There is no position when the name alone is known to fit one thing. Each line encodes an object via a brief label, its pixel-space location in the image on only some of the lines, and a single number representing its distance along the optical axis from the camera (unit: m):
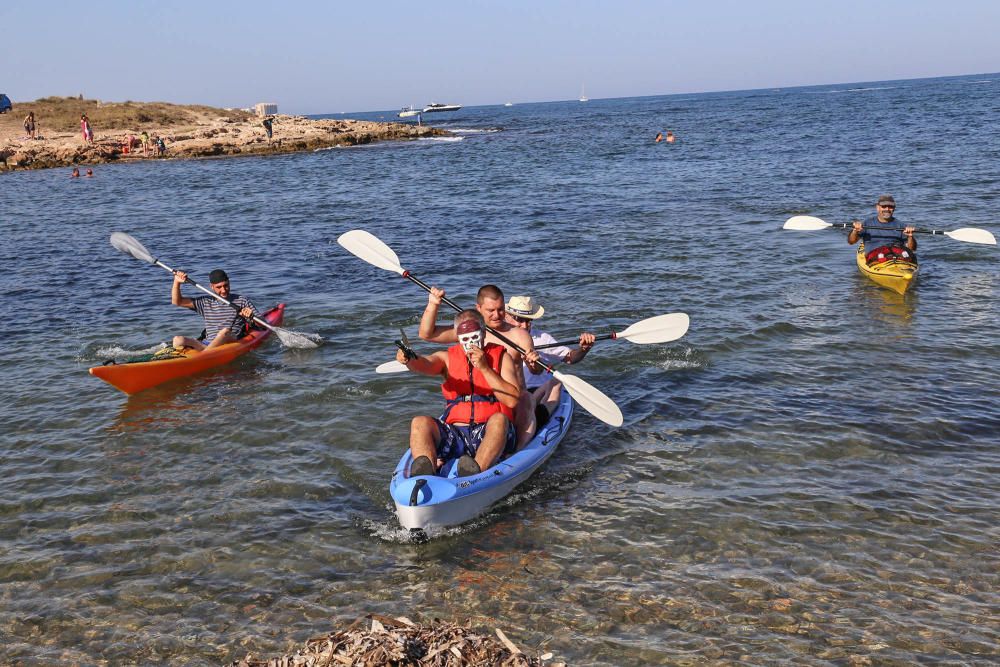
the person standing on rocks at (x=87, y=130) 47.50
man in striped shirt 11.37
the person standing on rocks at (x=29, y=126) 50.19
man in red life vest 6.95
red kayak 10.07
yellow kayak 13.59
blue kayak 6.57
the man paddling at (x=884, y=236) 13.98
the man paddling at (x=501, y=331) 7.39
